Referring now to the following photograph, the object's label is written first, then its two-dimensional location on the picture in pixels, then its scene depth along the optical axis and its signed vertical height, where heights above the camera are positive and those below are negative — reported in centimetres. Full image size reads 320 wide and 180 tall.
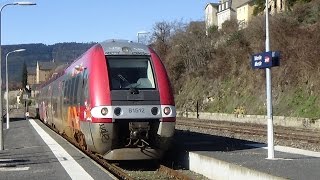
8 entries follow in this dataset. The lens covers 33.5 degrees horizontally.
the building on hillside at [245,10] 9056 +1446
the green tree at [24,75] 17094 +648
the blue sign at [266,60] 1255 +75
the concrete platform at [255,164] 1026 -162
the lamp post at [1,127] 1983 -120
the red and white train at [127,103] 1323 -25
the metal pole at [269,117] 1266 -62
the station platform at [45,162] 1203 -183
